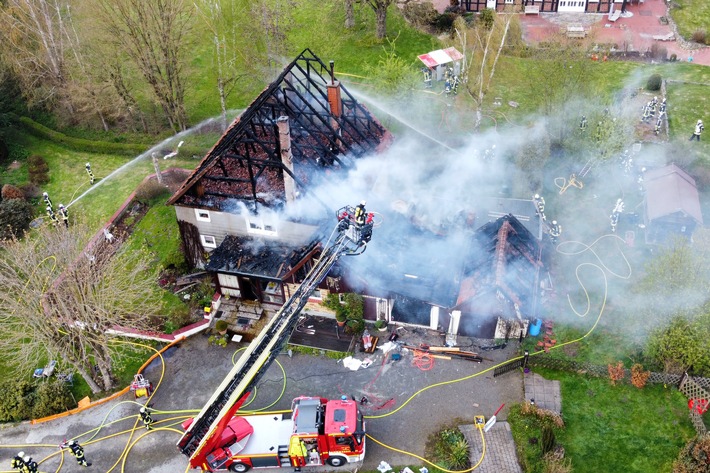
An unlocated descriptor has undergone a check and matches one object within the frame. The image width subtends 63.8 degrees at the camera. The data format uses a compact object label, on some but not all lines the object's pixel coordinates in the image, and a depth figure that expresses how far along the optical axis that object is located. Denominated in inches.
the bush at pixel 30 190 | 1563.1
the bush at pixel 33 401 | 1013.2
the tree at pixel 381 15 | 2085.4
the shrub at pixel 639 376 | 979.9
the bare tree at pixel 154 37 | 1558.8
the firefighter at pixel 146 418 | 963.3
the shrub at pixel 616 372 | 991.6
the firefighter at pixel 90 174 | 1592.0
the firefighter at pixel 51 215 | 1397.1
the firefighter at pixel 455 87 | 1862.7
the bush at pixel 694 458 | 840.9
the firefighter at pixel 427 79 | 1909.4
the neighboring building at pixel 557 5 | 2187.5
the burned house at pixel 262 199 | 1120.2
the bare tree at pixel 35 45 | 1706.4
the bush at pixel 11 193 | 1528.1
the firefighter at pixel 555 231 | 1307.8
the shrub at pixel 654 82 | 1791.3
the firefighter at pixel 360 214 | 875.4
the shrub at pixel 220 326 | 1130.0
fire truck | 821.2
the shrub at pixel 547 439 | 903.1
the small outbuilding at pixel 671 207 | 1263.8
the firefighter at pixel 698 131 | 1549.2
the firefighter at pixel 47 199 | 1437.1
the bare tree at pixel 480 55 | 1583.4
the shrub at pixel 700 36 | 2016.5
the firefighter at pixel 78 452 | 912.9
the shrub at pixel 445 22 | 2167.8
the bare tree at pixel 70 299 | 965.8
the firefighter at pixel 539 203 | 1306.2
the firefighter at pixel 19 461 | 881.3
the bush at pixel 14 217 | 1435.8
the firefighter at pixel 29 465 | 889.3
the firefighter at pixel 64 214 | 1398.9
